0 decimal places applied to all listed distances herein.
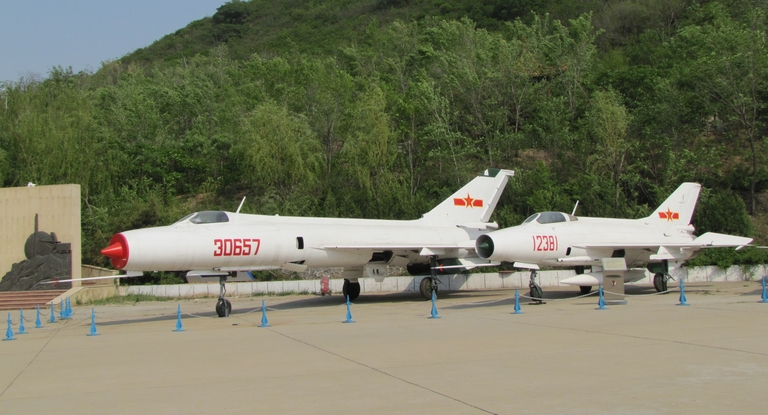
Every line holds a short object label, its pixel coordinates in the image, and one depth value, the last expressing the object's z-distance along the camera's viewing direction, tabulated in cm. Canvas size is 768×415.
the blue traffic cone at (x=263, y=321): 1351
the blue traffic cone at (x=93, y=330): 1307
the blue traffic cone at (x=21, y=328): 1402
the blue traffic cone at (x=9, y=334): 1313
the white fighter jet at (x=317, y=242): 1471
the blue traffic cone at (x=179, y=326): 1327
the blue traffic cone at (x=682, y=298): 1526
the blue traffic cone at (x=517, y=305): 1440
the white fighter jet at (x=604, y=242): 1673
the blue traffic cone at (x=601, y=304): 1505
